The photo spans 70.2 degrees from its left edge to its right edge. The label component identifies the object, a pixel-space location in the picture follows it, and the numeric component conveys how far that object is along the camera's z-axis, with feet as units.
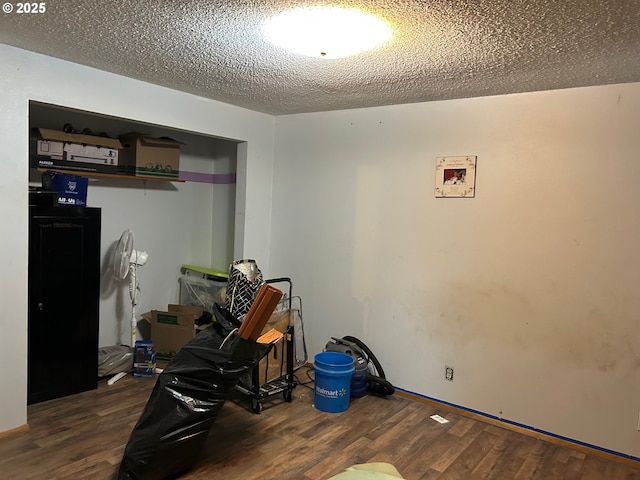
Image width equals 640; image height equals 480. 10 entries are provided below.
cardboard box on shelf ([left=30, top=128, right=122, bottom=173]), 11.27
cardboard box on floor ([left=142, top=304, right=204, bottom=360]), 13.53
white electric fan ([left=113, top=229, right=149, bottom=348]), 12.68
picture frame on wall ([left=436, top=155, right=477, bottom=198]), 11.28
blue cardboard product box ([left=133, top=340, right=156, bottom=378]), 12.78
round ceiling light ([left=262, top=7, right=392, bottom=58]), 6.82
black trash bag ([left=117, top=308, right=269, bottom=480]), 7.79
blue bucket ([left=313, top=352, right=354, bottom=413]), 11.06
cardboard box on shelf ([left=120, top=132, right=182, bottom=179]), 13.09
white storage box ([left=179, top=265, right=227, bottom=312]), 14.74
